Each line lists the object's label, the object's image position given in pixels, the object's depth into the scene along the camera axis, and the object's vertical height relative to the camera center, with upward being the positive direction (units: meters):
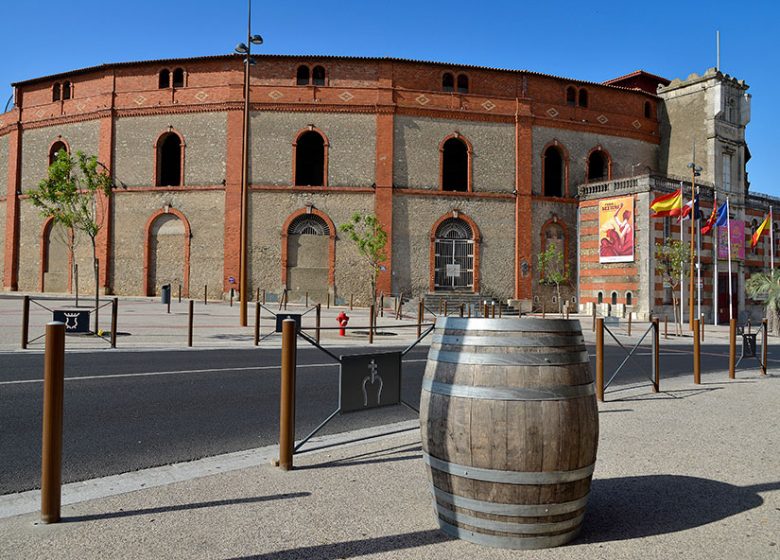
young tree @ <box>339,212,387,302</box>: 23.52 +2.43
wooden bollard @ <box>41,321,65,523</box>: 3.24 -0.67
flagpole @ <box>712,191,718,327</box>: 30.35 +0.29
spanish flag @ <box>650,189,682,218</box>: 27.28 +4.22
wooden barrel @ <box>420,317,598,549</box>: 3.00 -0.67
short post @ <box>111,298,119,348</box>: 11.84 -0.39
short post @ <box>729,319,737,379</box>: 9.79 -0.79
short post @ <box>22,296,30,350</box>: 11.61 -0.46
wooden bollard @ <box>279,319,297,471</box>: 4.29 -0.73
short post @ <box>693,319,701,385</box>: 8.98 -0.91
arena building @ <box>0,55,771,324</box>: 31.56 +6.11
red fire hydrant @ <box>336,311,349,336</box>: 16.75 -0.62
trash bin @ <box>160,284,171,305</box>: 24.10 +0.09
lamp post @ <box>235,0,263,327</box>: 18.36 +4.70
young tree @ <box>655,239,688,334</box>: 28.23 +1.85
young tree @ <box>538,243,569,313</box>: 32.78 +1.68
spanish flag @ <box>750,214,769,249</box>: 29.97 +3.32
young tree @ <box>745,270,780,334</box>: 24.09 +0.32
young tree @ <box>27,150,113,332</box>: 16.42 +2.98
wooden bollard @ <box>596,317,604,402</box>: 7.24 -0.75
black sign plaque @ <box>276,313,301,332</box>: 12.66 -0.42
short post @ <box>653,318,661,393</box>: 7.89 -0.83
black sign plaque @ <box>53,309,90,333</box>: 12.10 -0.46
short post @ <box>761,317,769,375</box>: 10.34 -0.75
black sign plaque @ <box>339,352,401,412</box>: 4.80 -0.68
